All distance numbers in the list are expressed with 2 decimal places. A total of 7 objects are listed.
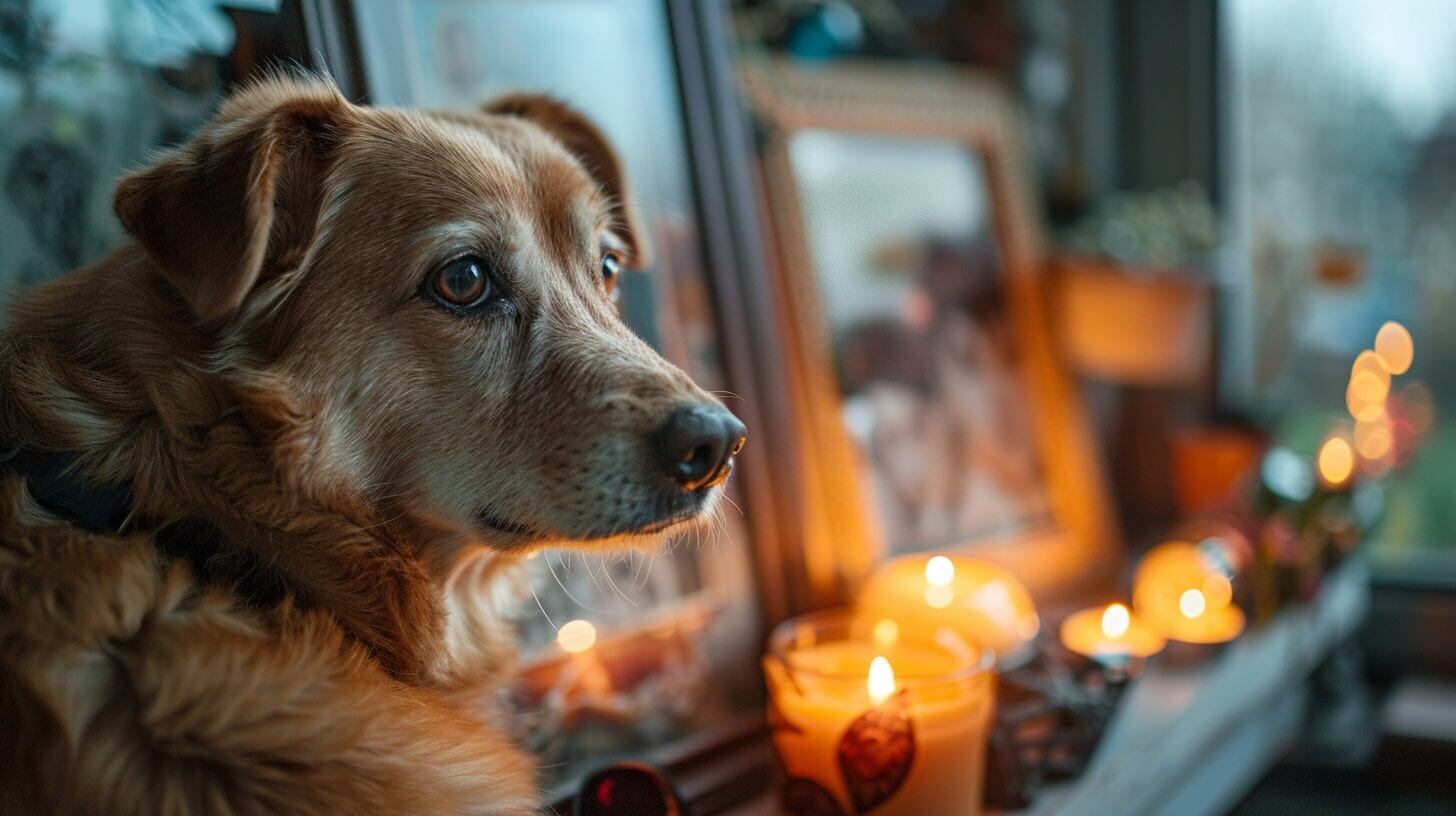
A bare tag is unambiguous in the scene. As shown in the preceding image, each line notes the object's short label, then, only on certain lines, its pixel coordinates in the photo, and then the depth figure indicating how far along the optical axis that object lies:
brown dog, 0.66
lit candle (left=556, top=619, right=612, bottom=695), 1.15
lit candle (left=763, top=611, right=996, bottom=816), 0.91
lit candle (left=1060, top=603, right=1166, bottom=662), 1.36
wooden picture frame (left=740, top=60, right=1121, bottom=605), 1.44
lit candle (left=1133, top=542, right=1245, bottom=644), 1.51
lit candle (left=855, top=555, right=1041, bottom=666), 1.26
